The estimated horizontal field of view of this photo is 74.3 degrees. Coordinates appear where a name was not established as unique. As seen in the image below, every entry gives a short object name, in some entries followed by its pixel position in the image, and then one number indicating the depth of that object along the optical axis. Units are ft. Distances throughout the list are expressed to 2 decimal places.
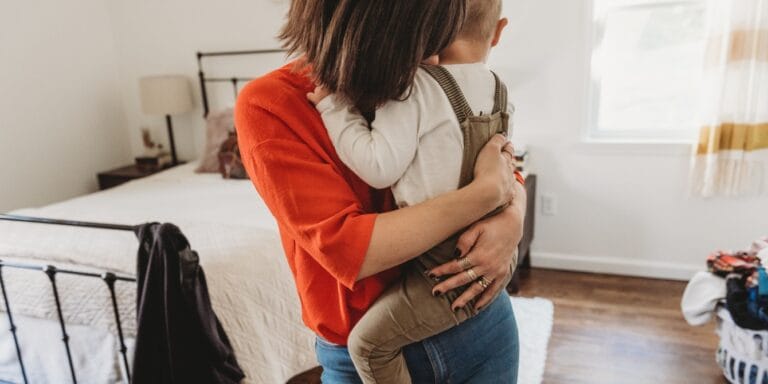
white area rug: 6.63
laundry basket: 5.65
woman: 2.02
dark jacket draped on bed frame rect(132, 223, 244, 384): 4.61
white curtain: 7.50
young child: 2.24
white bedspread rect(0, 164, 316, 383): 5.20
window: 8.50
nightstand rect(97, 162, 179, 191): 11.28
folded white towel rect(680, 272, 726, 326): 6.13
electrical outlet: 9.57
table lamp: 11.11
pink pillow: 10.23
